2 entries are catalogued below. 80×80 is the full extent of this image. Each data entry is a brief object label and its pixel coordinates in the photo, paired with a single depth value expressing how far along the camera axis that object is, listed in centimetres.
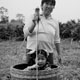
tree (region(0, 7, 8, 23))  2088
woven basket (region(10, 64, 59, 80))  194
